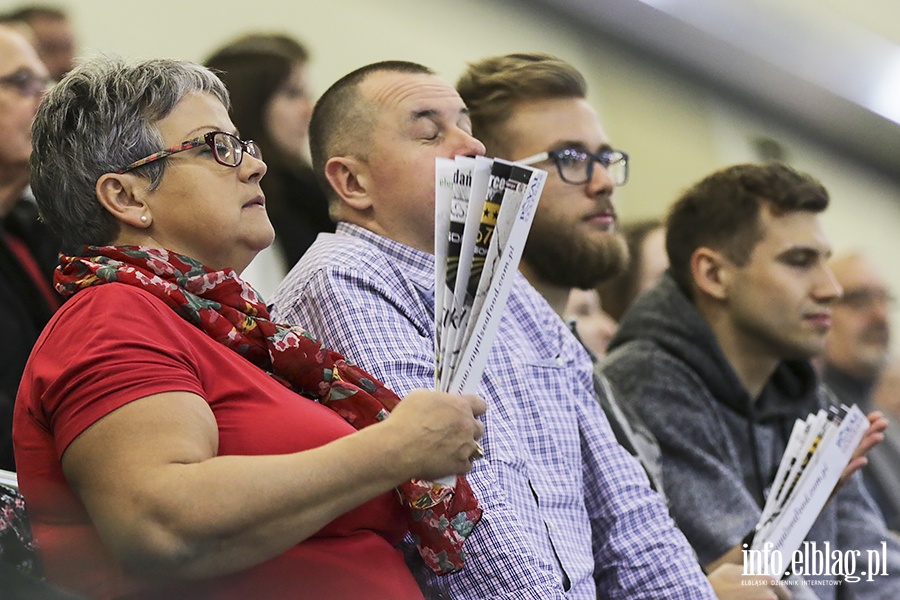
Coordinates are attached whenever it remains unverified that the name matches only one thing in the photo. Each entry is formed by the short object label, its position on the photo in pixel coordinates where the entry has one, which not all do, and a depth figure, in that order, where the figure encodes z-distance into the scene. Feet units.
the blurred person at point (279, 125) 20.59
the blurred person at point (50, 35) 20.33
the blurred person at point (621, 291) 27.58
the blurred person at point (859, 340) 28.37
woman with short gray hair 9.25
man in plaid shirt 12.91
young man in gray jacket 19.99
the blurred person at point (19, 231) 16.49
